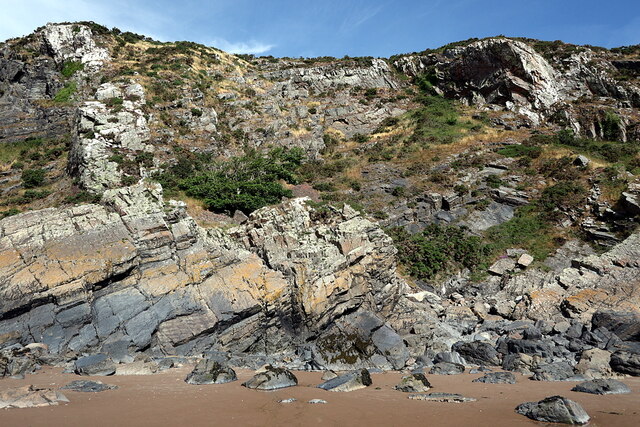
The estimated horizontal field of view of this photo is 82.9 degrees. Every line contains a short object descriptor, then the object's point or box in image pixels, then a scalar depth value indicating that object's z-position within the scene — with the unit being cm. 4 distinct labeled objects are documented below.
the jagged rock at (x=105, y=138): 2195
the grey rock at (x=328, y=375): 970
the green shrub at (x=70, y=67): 3753
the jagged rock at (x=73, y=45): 3903
